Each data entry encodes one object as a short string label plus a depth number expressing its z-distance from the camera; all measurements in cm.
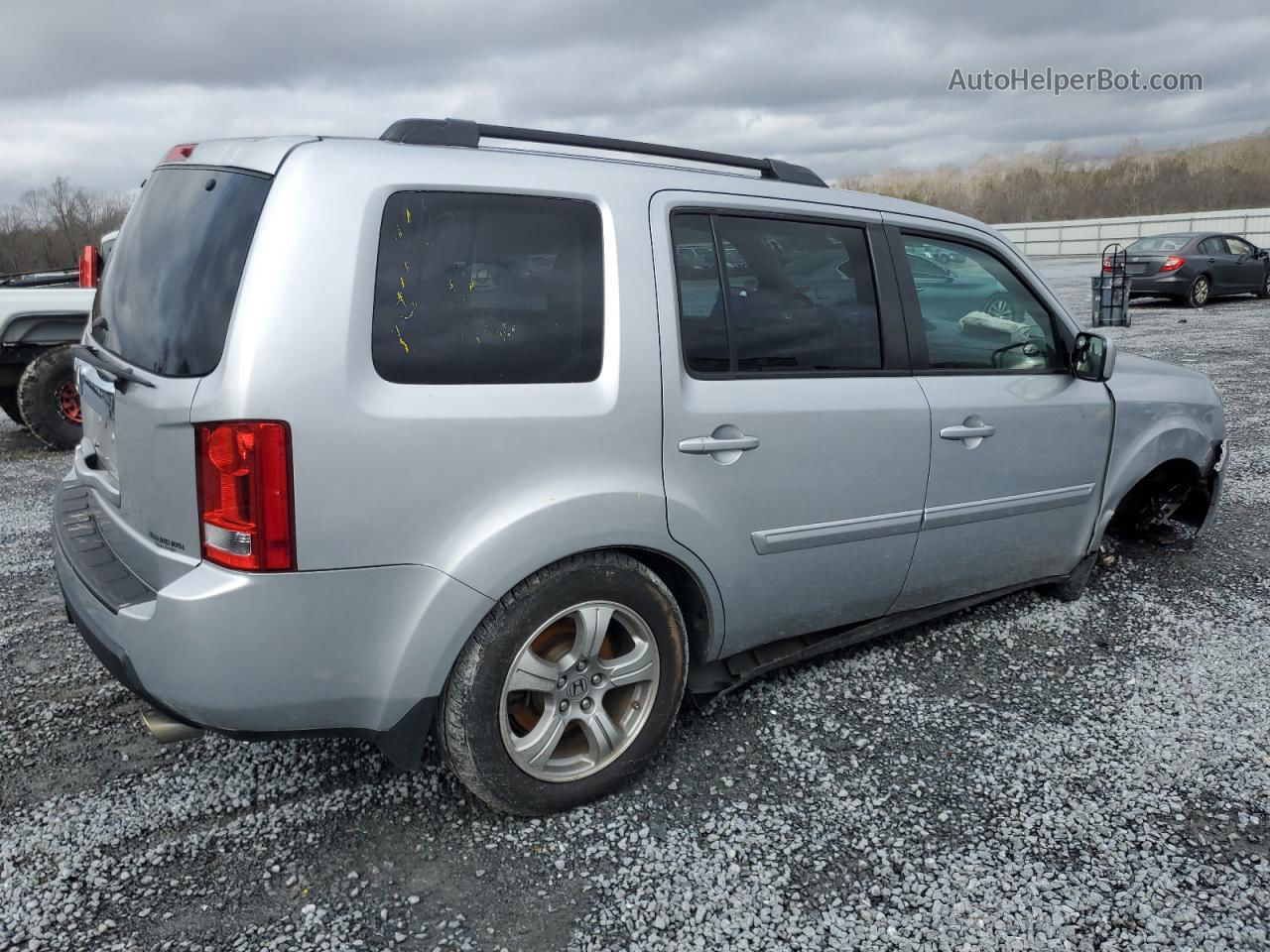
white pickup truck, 759
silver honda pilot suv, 222
